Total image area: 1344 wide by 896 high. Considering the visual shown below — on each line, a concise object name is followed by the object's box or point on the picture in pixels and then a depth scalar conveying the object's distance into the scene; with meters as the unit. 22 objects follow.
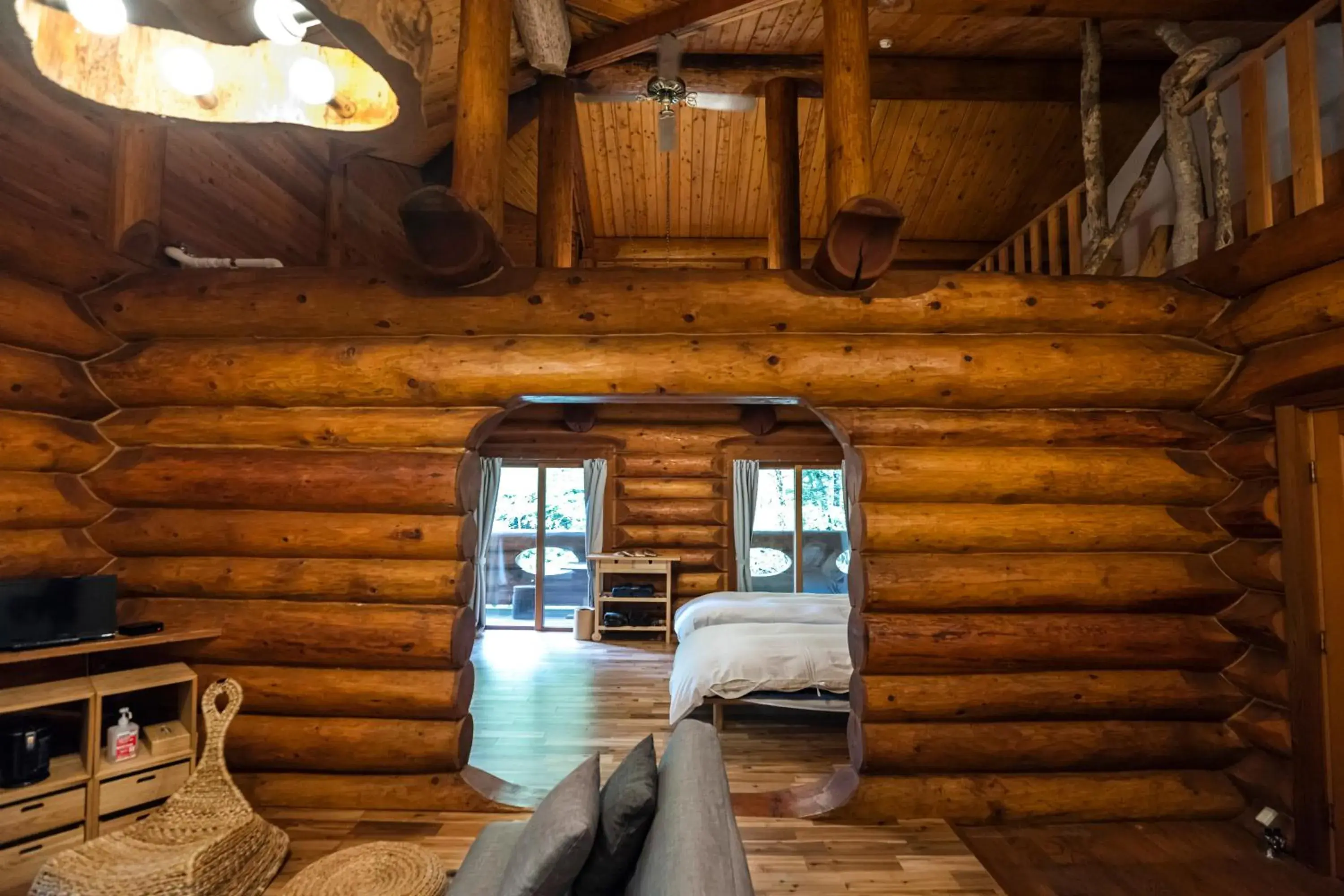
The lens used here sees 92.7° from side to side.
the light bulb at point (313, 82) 1.48
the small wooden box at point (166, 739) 3.01
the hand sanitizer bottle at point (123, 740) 2.91
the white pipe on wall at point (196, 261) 3.73
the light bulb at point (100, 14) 1.30
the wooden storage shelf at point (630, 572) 7.73
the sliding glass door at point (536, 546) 9.02
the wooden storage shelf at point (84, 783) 2.62
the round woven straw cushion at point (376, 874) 2.51
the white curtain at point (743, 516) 8.18
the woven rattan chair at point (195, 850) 2.41
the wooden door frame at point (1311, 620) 3.01
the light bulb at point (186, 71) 1.46
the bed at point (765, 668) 4.56
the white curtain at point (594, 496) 8.56
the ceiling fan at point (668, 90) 4.55
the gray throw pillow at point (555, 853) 1.69
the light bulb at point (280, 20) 1.42
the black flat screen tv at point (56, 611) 2.74
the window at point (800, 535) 8.88
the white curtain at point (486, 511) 8.70
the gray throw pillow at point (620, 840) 1.87
